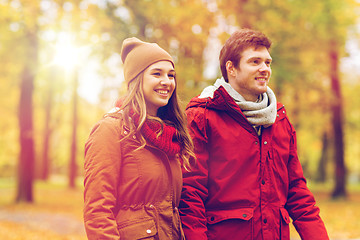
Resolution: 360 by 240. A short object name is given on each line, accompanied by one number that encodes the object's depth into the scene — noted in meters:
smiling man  2.84
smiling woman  2.36
